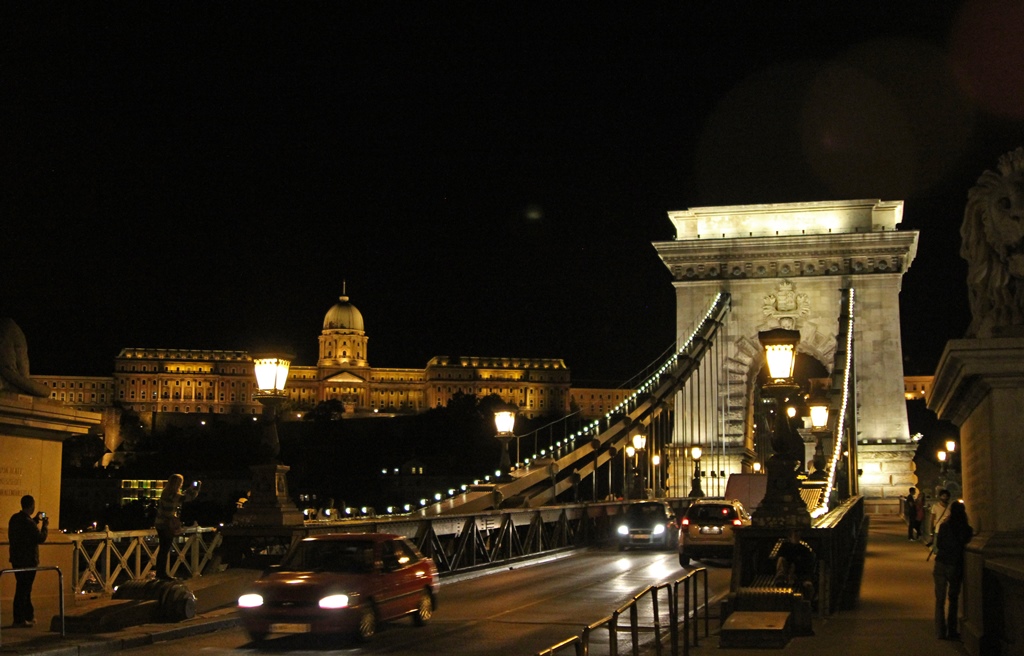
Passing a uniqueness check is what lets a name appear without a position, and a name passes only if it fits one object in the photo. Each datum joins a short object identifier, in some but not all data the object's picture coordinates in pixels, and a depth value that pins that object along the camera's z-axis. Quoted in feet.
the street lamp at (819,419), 94.94
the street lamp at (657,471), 155.18
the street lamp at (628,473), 138.81
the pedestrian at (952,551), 37.83
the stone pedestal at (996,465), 30.96
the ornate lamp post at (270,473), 57.72
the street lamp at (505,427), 94.94
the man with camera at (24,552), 46.39
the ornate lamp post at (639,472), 130.82
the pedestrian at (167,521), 52.29
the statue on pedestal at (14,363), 50.11
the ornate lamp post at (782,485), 49.03
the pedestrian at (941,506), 68.08
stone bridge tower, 175.73
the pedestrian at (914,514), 104.53
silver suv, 84.38
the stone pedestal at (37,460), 49.55
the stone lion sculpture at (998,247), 31.65
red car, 46.55
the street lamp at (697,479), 129.80
